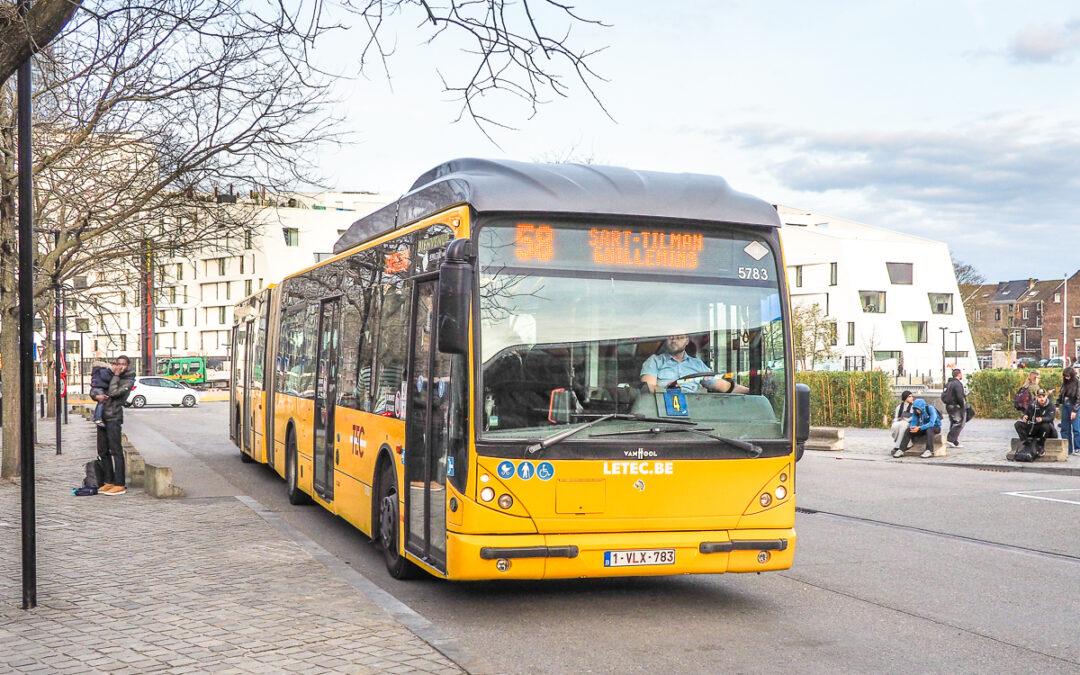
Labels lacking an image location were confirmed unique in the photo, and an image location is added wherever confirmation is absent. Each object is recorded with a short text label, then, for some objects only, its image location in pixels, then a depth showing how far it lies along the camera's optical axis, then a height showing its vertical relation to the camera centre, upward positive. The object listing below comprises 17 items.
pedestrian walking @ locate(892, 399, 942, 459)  23.45 -1.67
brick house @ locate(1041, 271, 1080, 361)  123.38 +2.35
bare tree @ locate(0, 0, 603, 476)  12.24 +2.56
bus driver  7.84 -0.14
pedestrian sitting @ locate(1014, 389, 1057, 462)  20.92 -1.55
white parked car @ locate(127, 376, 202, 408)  57.22 -1.96
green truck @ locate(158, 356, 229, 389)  83.62 -1.38
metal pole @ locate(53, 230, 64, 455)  20.22 +0.48
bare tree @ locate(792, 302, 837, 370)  69.12 +0.59
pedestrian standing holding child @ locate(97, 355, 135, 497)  14.80 -0.97
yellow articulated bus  7.64 -0.23
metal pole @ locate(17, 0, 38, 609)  7.46 +0.19
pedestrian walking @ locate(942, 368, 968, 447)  25.39 -1.33
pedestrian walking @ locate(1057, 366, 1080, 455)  23.56 -1.23
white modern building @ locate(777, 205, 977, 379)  82.44 +3.53
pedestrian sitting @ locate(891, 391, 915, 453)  23.97 -1.52
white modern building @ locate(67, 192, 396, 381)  98.12 +6.76
